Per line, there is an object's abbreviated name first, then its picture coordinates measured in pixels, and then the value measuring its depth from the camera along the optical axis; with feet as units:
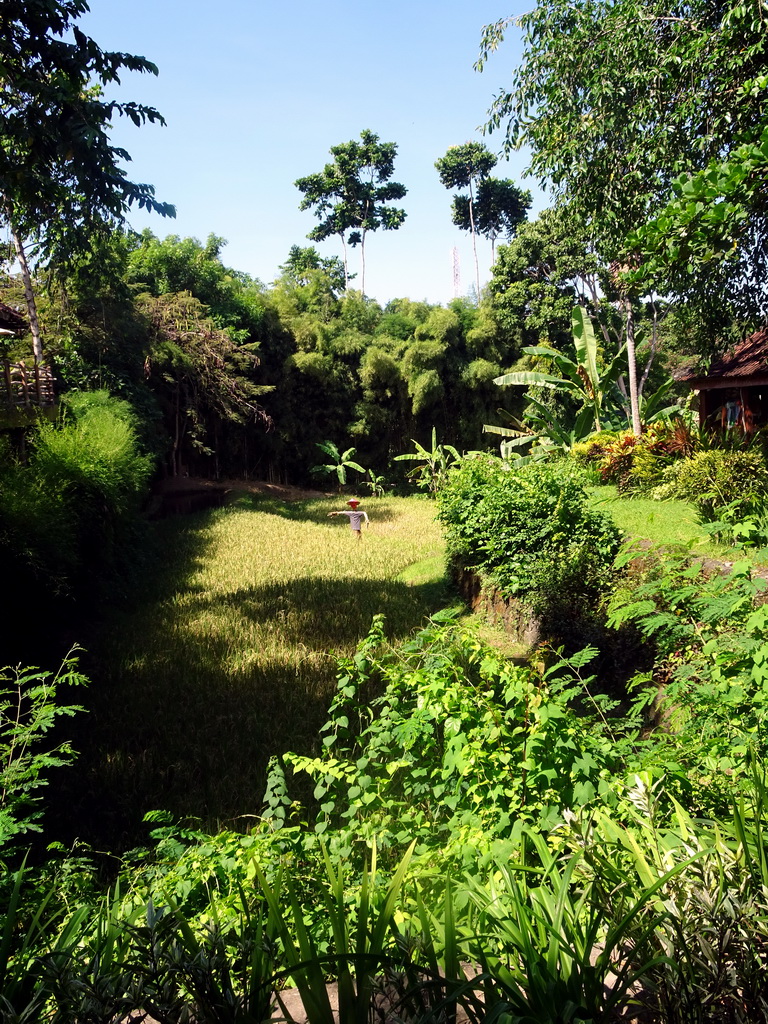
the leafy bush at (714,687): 7.95
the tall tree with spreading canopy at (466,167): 119.24
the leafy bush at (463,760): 7.76
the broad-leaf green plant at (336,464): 76.54
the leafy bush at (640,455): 35.63
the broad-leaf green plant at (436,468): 40.29
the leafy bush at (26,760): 8.16
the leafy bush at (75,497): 28.50
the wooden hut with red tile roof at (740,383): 45.39
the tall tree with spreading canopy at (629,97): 25.57
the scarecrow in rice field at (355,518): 52.80
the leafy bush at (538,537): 23.84
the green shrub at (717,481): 27.00
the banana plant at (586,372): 47.50
